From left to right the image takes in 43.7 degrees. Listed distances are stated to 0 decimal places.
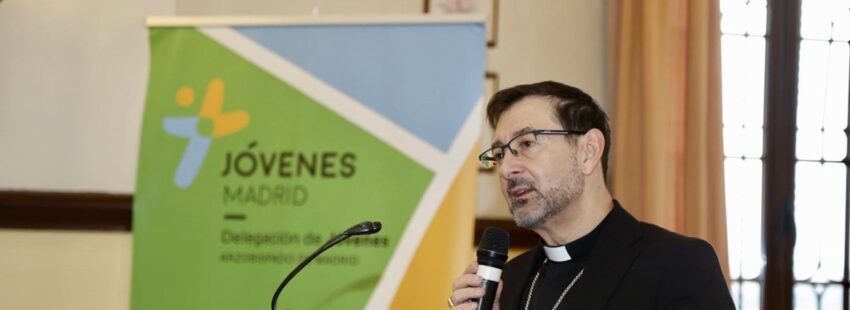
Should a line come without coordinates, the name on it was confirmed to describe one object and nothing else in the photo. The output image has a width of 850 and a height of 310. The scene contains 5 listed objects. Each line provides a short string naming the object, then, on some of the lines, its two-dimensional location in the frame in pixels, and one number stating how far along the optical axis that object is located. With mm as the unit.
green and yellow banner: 3570
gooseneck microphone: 2287
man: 2355
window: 4637
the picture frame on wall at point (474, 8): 4410
